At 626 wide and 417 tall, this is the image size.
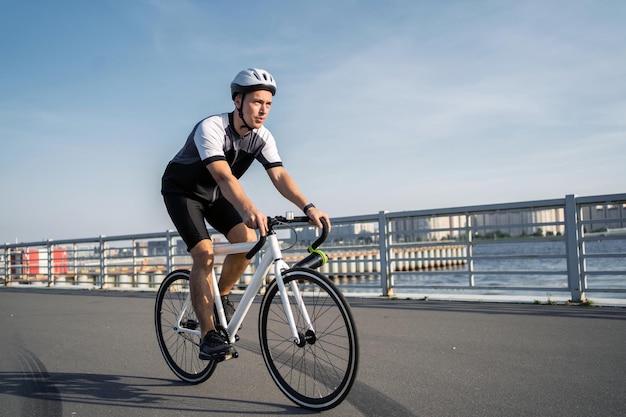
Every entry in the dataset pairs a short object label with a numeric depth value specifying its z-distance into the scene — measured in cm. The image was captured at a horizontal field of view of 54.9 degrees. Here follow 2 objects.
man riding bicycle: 351
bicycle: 310
